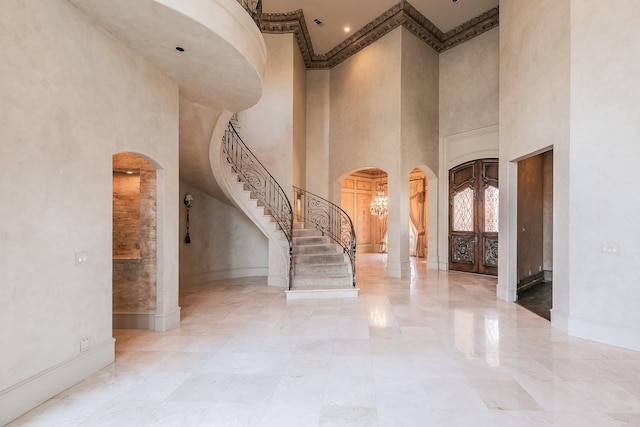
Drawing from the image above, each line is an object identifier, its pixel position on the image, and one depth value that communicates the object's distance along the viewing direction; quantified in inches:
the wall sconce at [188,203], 272.2
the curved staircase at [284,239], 236.4
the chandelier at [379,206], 449.7
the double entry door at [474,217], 307.4
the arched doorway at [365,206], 528.7
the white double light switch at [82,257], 108.7
